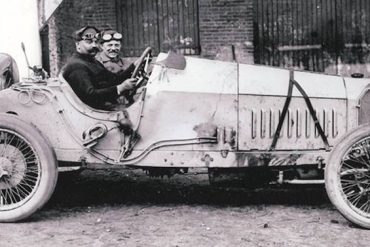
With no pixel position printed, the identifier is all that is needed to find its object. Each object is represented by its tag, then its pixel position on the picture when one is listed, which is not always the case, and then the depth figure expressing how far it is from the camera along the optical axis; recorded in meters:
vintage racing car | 5.11
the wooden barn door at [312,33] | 12.58
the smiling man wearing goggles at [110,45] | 5.64
